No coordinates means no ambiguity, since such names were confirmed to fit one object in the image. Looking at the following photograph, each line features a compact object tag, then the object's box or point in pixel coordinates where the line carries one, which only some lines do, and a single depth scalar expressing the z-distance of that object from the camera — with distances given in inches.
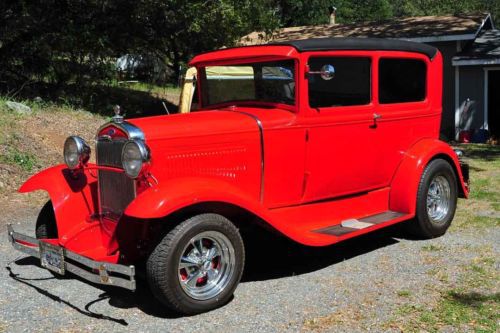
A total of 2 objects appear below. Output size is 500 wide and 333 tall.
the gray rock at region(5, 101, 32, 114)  422.1
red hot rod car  159.9
